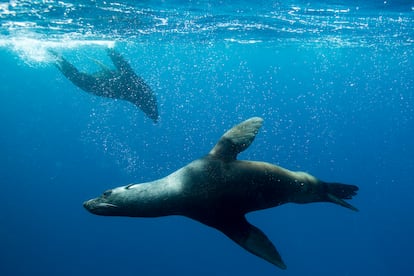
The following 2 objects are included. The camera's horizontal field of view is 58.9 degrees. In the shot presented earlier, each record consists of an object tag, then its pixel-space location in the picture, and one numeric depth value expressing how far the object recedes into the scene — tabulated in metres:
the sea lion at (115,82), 13.38
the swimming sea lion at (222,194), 4.66
